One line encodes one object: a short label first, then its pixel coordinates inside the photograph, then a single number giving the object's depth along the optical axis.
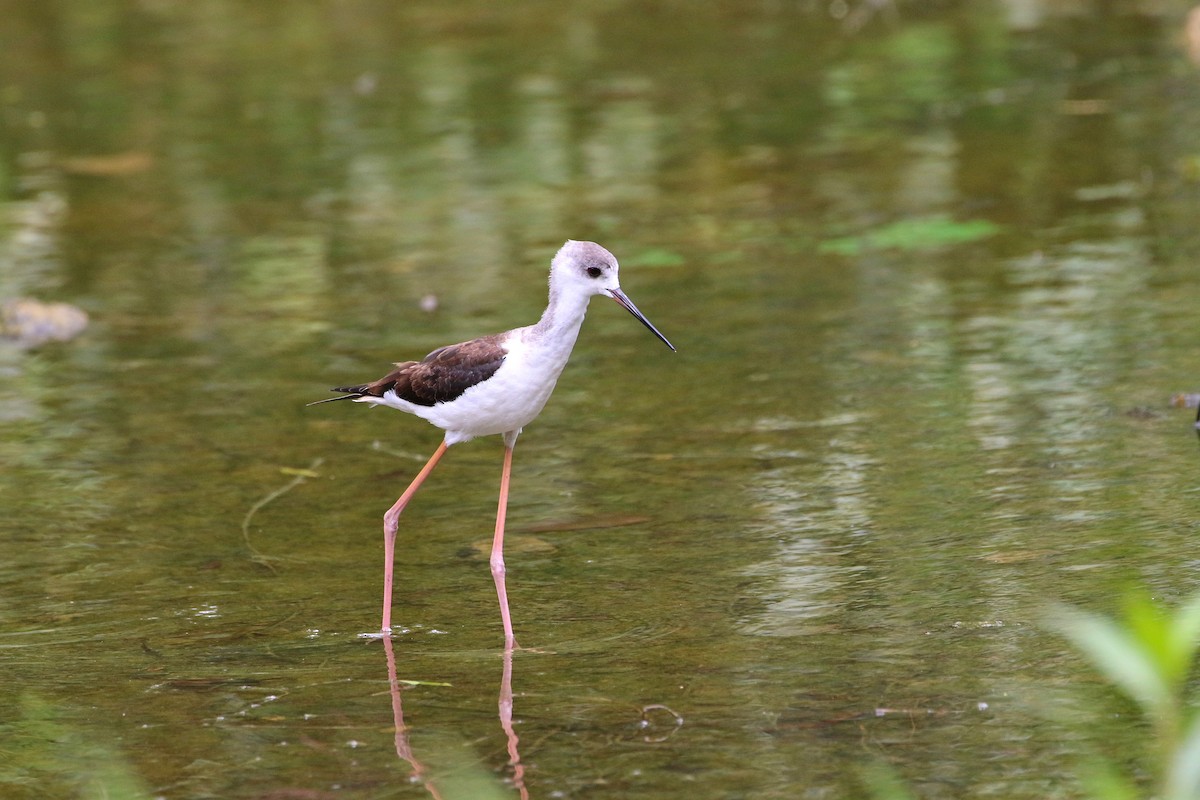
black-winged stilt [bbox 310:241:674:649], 10.73
